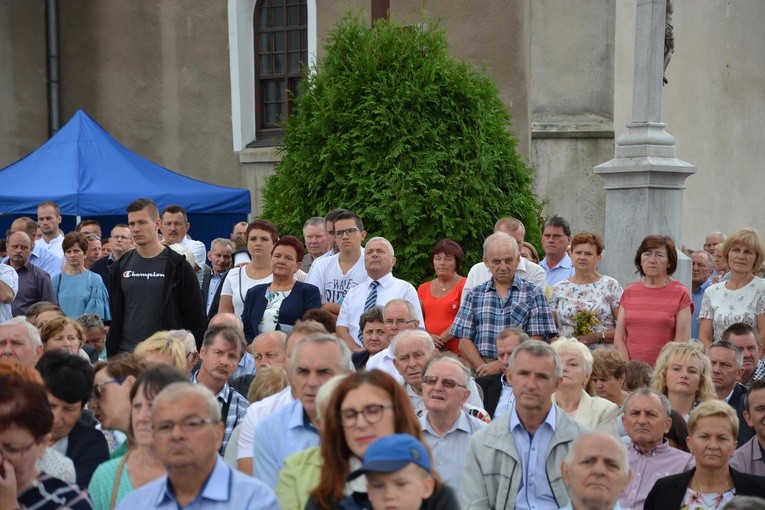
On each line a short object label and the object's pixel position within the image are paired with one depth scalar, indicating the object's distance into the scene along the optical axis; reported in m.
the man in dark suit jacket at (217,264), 13.37
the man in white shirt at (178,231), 14.05
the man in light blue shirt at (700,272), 13.12
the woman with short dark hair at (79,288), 12.62
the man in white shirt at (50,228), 14.84
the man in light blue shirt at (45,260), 14.45
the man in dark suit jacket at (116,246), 13.48
